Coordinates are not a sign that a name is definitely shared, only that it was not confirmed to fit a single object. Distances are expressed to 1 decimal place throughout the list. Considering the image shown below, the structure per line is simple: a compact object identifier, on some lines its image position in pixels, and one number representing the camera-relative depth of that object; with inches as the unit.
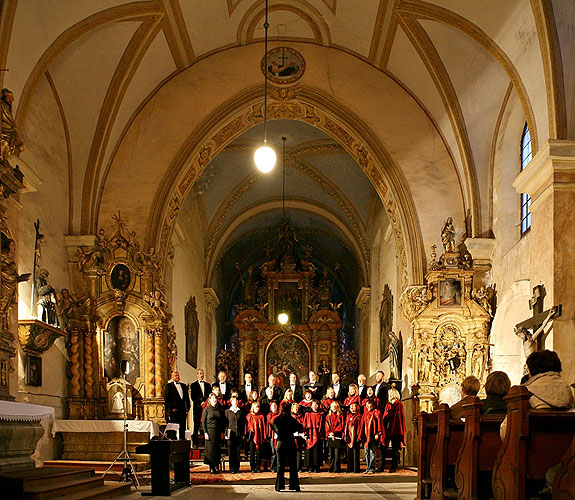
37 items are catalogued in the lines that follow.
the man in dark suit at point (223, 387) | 582.6
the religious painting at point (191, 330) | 815.7
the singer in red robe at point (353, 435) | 560.1
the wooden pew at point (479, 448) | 263.6
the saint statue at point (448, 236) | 610.9
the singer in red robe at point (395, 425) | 567.2
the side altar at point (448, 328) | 593.0
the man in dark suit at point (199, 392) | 598.9
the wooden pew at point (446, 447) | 303.0
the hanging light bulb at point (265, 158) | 465.7
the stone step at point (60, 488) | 299.7
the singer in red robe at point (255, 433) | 565.0
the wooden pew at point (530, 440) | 226.8
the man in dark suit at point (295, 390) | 620.5
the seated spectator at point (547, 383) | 235.9
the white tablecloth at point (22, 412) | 318.1
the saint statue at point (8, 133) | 418.0
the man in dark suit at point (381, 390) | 597.6
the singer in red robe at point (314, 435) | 577.3
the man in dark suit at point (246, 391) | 622.5
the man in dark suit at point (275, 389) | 603.2
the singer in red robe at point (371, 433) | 554.6
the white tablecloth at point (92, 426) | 551.8
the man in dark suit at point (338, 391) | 633.3
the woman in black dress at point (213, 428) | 515.8
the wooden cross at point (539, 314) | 439.2
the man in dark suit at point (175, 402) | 559.2
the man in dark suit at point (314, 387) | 633.0
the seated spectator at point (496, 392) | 275.0
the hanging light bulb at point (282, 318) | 1050.7
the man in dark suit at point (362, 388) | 605.8
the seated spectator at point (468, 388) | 302.8
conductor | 418.3
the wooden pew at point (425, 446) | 340.2
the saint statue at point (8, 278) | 425.1
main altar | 1099.9
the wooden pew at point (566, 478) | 204.8
